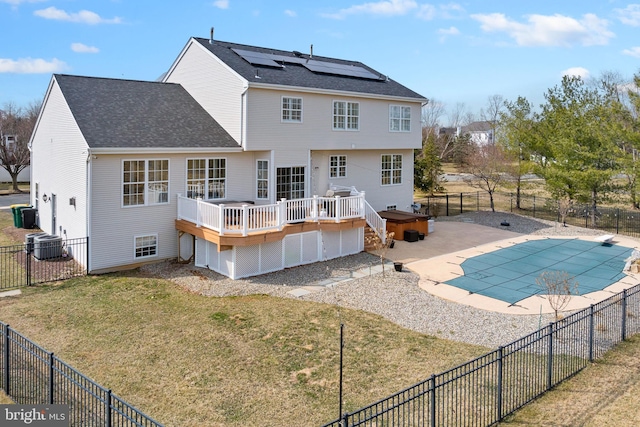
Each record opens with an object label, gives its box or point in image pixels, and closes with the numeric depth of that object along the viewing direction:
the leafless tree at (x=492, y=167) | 32.53
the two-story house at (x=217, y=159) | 17.52
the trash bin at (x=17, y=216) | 23.75
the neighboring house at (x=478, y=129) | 89.36
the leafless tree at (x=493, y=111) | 82.56
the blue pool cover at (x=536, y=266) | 16.56
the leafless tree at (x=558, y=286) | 14.29
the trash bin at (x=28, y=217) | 23.64
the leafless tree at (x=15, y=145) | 39.69
